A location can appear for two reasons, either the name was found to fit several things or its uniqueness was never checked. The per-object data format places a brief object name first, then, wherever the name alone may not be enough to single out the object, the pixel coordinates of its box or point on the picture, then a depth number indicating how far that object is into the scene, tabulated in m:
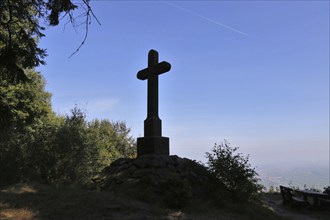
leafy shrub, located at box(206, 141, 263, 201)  11.68
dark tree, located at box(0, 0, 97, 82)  8.52
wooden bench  13.50
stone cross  12.90
